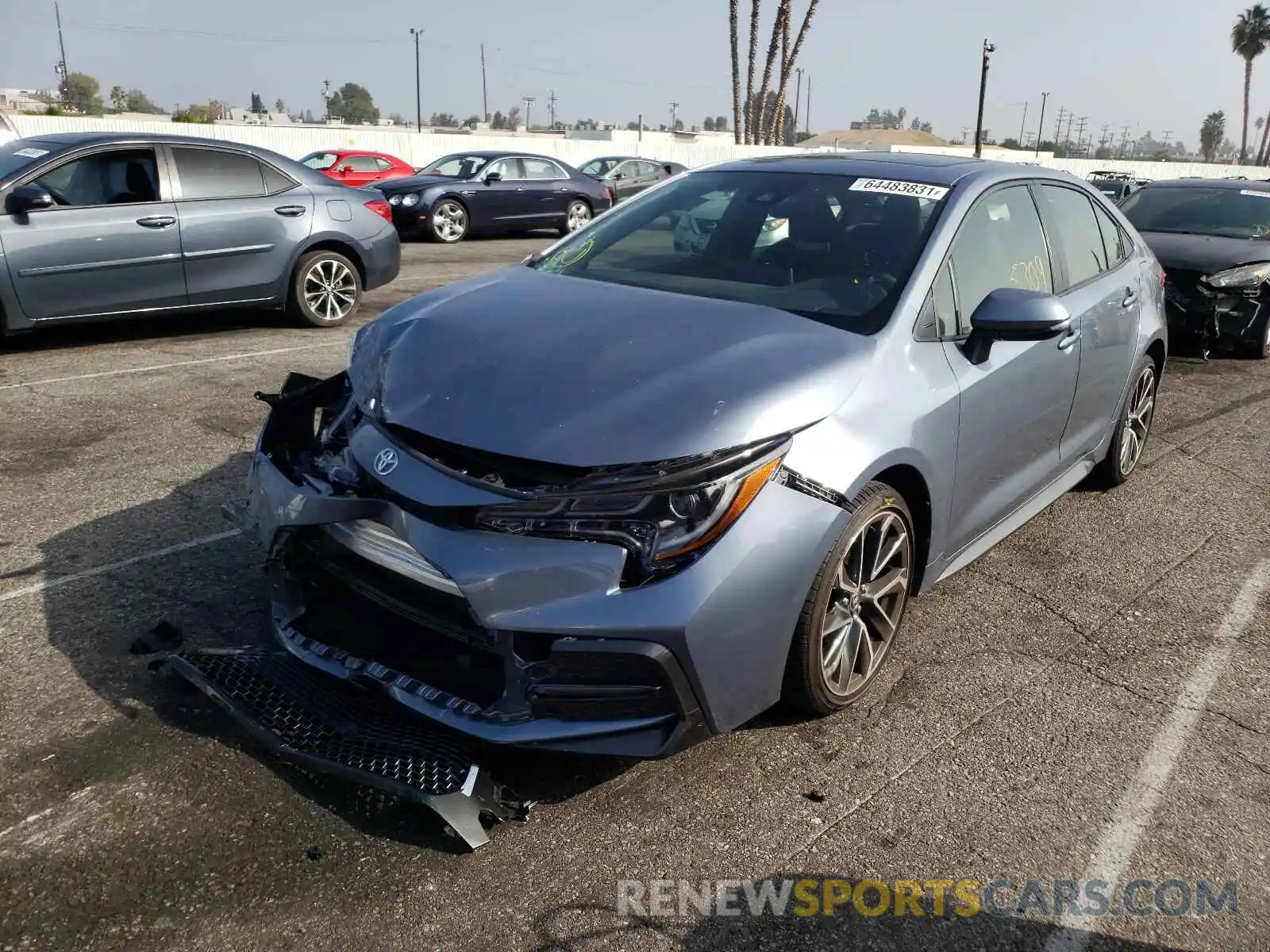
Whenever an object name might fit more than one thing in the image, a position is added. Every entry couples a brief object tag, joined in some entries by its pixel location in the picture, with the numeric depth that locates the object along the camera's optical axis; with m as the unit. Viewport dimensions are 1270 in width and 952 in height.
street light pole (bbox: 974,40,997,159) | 42.16
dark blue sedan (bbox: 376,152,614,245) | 17.48
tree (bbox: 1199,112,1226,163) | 144.88
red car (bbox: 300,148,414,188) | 19.47
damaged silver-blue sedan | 2.65
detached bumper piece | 2.61
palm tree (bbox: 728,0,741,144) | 45.97
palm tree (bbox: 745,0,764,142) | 45.97
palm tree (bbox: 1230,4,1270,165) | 81.62
